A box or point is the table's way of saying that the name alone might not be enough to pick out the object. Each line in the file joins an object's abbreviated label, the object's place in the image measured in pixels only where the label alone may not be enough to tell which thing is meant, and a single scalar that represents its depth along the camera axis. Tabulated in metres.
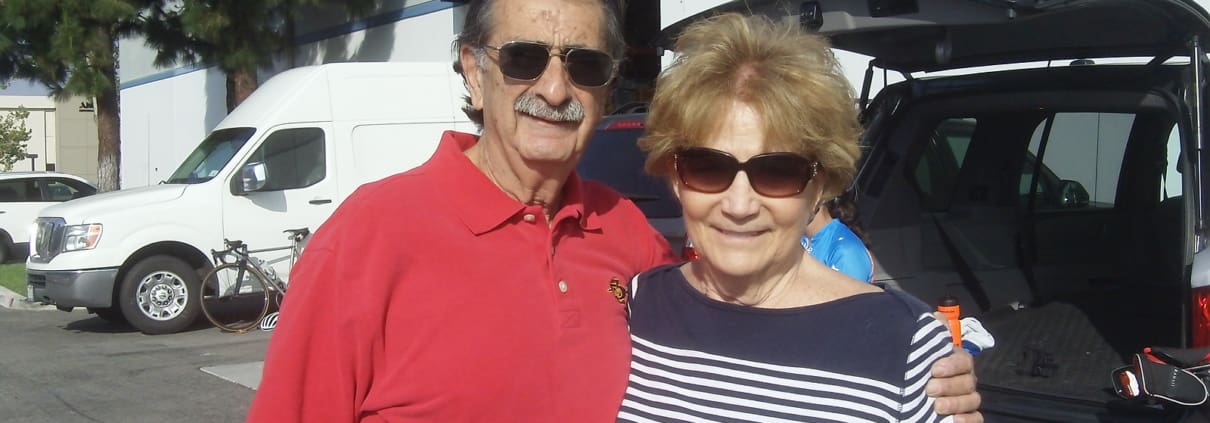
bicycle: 10.28
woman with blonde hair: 1.93
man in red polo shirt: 1.97
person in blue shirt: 4.05
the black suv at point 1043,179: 3.43
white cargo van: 10.11
